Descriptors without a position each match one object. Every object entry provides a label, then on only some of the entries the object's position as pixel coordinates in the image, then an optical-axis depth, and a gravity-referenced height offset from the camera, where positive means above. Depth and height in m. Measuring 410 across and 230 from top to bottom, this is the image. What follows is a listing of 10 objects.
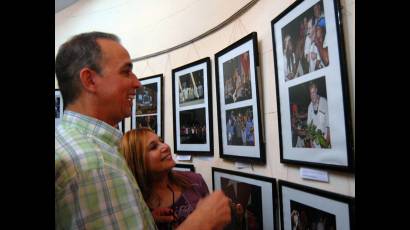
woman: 1.53 -0.25
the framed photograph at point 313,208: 1.00 -0.32
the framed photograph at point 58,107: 1.47 +0.16
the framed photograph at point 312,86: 0.98 +0.17
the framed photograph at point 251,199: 1.42 -0.37
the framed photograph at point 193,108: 1.91 +0.18
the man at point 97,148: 0.61 -0.03
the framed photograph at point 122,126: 2.55 +0.09
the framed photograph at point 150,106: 2.32 +0.25
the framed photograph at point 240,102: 1.48 +0.17
